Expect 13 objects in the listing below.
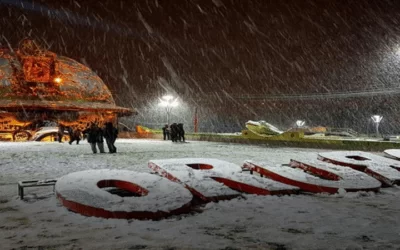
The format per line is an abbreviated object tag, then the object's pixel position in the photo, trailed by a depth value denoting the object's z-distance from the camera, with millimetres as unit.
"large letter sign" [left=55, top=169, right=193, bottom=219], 5133
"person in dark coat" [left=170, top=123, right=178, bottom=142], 27723
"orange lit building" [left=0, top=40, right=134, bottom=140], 32656
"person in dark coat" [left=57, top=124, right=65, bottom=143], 26938
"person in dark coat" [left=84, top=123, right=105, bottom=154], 16219
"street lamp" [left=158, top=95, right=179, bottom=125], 35531
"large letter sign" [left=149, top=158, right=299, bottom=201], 6402
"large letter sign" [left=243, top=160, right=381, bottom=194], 7059
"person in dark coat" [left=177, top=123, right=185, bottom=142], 28123
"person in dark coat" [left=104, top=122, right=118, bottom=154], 16469
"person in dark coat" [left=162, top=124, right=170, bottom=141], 31359
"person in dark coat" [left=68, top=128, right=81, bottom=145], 24091
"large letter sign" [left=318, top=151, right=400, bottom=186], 8109
